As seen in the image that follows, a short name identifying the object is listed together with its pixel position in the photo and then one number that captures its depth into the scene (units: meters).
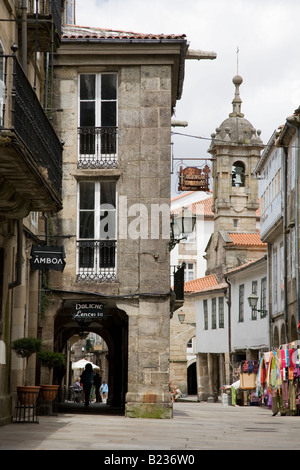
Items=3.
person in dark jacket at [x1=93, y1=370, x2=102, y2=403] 39.62
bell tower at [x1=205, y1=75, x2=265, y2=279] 68.38
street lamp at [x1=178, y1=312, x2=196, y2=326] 47.72
